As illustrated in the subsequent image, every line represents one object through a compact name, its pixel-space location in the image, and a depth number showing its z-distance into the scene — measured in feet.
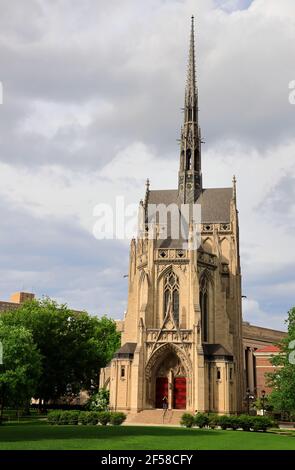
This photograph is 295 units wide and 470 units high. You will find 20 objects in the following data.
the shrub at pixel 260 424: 151.23
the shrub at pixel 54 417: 159.84
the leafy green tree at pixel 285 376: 144.25
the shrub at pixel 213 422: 153.58
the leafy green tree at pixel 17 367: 163.43
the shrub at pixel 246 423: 151.74
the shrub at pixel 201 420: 154.92
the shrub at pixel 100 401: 211.39
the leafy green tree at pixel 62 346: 237.86
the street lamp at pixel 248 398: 223.34
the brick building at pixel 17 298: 575.75
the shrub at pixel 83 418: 159.33
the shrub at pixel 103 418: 158.72
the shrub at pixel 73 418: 159.53
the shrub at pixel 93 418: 158.56
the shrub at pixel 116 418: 160.97
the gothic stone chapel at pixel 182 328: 195.62
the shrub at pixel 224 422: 152.05
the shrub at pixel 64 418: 158.38
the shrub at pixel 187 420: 157.48
